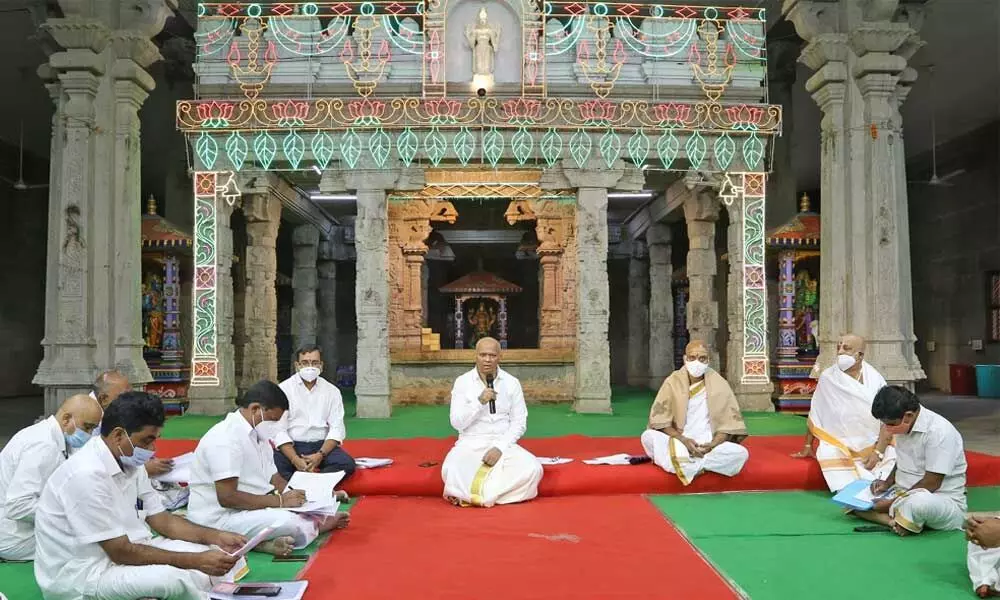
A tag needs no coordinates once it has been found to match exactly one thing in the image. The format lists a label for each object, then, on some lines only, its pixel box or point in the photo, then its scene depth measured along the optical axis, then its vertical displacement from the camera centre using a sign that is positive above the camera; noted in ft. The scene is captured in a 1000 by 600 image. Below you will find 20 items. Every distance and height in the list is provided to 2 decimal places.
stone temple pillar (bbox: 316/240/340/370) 63.31 +1.95
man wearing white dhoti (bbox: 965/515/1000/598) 12.85 -3.91
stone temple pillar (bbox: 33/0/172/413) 26.55 +4.83
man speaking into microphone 20.25 -3.08
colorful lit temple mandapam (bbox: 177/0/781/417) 37.58 +10.10
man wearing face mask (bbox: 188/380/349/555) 15.35 -3.02
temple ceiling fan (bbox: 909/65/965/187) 47.77 +10.39
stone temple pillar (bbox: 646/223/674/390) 54.65 +1.47
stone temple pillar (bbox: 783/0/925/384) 27.50 +5.59
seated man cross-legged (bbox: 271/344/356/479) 21.58 -2.35
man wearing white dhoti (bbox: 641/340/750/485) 21.34 -2.78
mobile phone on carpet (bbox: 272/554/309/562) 15.26 -4.46
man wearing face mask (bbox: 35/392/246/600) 11.32 -2.96
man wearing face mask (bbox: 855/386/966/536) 16.55 -3.05
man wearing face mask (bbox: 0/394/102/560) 14.94 -2.54
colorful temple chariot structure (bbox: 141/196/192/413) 43.75 +1.55
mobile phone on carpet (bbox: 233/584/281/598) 12.71 -4.25
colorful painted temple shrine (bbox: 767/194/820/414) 42.75 +1.05
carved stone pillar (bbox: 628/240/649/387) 61.21 +0.73
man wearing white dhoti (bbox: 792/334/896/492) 20.42 -2.63
